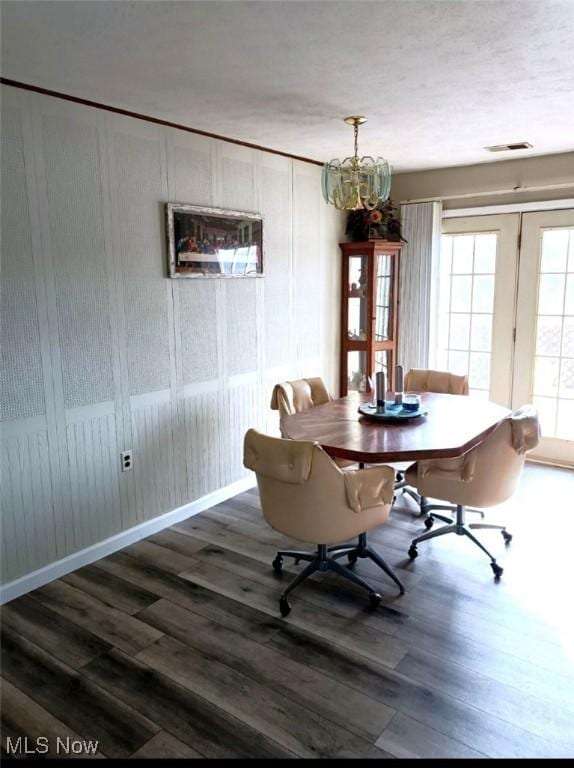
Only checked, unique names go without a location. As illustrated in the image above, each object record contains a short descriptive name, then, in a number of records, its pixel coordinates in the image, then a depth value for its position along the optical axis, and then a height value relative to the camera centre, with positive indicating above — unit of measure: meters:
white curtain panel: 4.96 +0.10
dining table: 2.58 -0.71
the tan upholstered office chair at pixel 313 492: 2.43 -0.89
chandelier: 2.87 +0.58
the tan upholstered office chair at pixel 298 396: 3.62 -0.68
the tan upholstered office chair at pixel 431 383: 4.11 -0.67
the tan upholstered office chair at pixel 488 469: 2.81 -0.92
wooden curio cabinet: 4.97 -0.16
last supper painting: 3.43 +0.35
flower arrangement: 4.89 +0.62
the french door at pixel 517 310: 4.50 -0.15
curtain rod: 4.32 +0.84
